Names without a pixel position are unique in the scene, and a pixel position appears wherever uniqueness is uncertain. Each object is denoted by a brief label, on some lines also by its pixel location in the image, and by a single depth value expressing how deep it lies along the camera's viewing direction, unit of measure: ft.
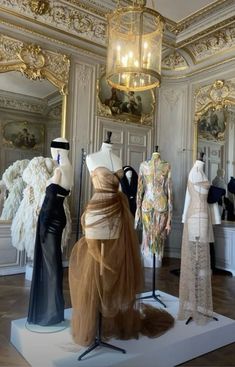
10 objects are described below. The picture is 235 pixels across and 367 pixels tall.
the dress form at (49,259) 8.45
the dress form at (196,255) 9.55
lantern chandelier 8.24
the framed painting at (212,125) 18.39
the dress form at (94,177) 7.49
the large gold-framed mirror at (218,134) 17.60
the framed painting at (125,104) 18.60
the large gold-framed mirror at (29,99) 15.24
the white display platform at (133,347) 7.13
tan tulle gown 7.51
